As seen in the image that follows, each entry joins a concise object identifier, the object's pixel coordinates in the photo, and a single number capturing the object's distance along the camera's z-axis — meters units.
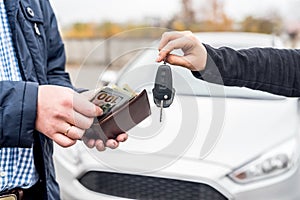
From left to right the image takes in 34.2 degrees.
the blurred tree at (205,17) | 7.93
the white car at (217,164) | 2.62
